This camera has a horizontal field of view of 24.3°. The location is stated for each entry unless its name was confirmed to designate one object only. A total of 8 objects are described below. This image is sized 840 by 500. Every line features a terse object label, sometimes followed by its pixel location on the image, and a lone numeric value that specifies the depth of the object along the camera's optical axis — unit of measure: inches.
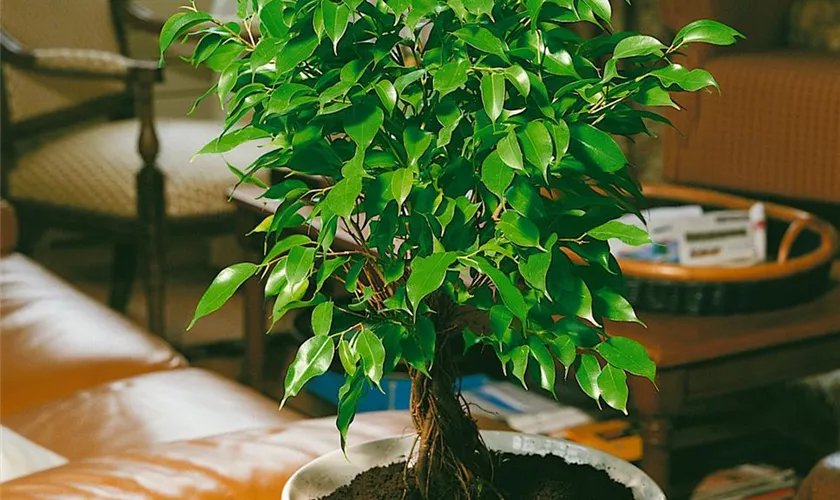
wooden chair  143.5
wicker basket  89.8
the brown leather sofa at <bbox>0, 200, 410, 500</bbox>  53.3
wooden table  82.4
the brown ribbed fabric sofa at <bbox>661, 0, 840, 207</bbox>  144.5
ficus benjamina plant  41.7
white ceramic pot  46.9
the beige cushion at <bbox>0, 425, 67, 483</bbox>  62.1
